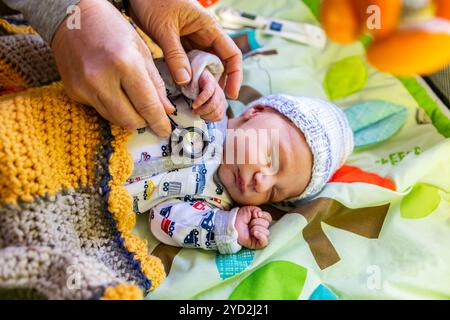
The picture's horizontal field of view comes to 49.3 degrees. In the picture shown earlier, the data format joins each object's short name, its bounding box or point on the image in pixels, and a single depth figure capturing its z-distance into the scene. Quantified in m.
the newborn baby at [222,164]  0.71
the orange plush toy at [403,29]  0.28
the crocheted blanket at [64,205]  0.54
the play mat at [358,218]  0.67
